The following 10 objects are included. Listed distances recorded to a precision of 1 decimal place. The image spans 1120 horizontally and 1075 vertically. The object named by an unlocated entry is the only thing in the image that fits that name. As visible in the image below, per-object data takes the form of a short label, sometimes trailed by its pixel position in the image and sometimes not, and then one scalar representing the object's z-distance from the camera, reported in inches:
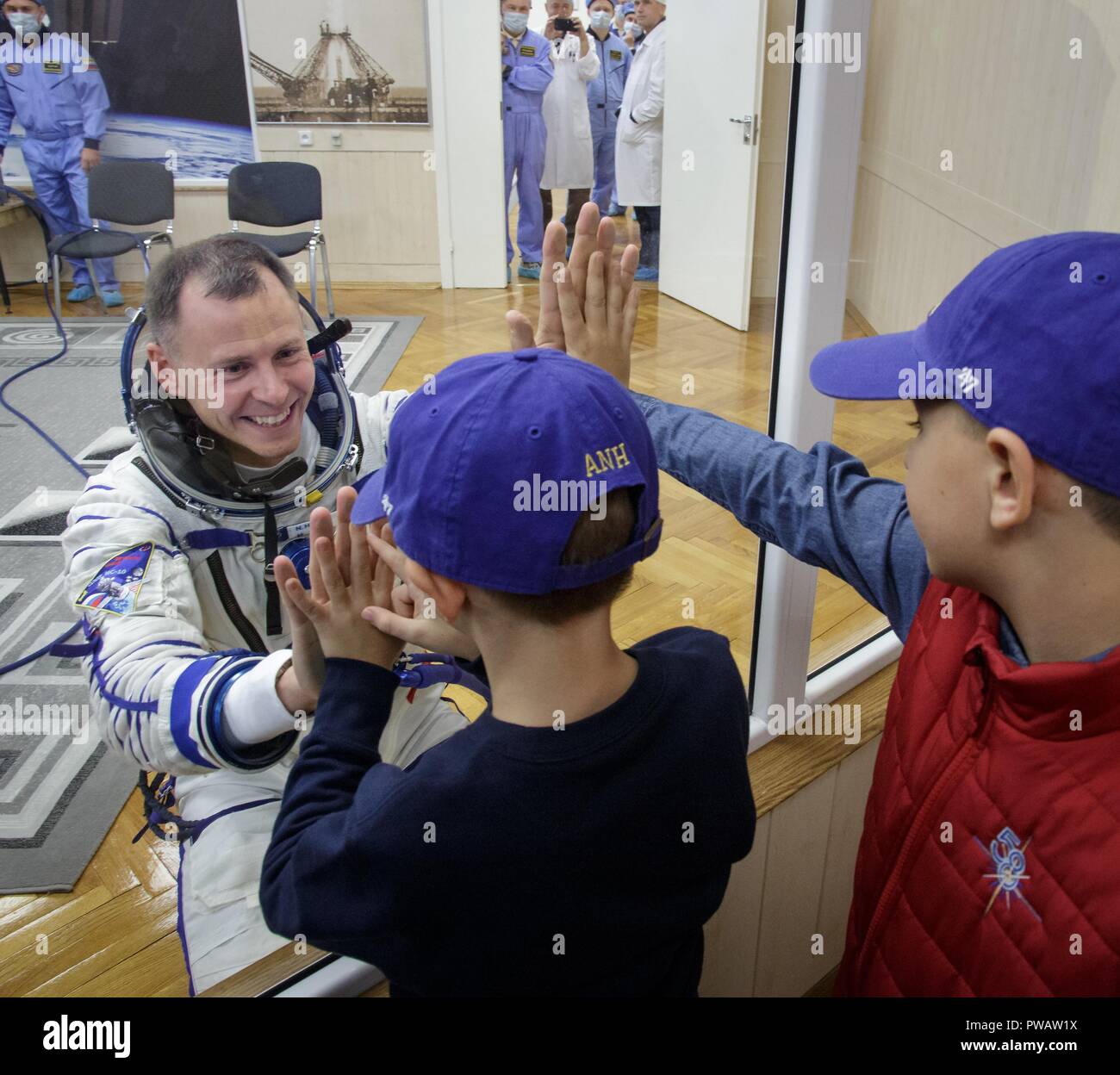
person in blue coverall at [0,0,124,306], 196.7
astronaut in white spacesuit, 38.4
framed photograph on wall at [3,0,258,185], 200.4
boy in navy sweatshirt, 25.9
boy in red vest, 25.8
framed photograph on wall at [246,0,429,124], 201.0
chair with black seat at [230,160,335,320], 184.9
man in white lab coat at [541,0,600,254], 221.1
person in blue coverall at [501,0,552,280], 213.0
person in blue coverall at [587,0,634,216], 239.8
